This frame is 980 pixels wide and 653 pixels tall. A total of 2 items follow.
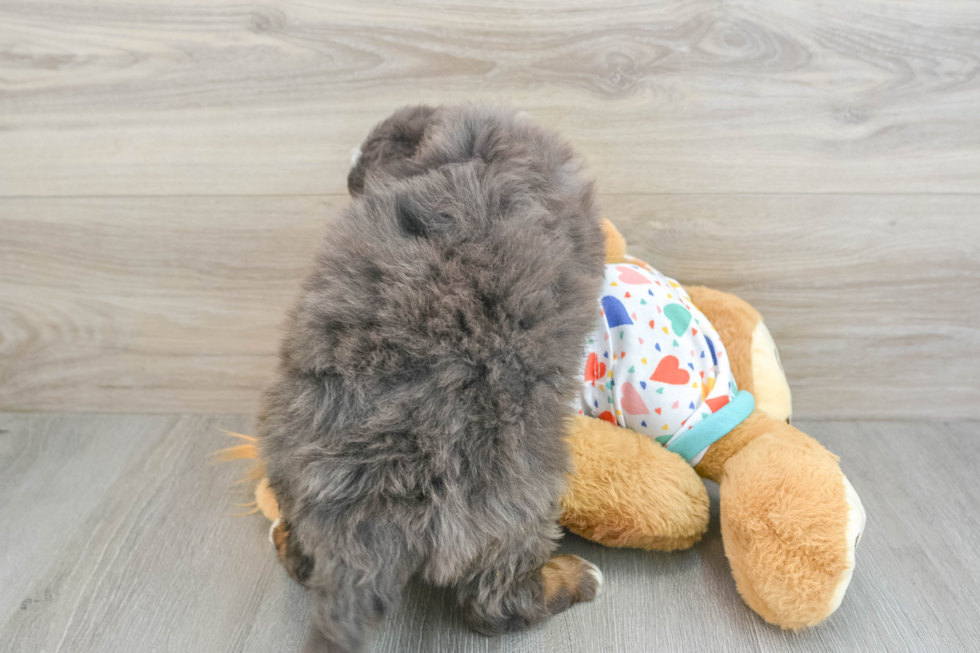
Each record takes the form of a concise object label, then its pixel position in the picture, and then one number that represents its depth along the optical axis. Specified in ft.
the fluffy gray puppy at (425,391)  1.92
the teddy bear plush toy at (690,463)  2.36
